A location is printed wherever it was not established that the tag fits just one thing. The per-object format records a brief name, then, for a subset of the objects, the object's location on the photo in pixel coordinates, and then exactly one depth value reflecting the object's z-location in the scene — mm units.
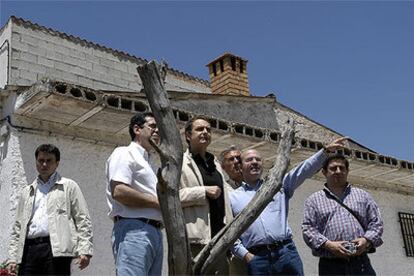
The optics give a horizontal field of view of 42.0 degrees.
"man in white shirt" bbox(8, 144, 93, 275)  3652
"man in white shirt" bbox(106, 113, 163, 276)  3088
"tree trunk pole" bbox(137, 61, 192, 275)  2488
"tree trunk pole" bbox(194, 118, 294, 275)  2586
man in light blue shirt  3715
